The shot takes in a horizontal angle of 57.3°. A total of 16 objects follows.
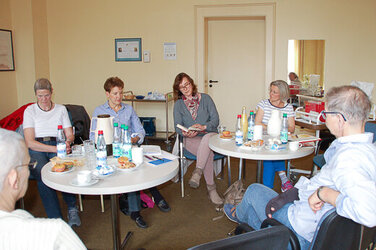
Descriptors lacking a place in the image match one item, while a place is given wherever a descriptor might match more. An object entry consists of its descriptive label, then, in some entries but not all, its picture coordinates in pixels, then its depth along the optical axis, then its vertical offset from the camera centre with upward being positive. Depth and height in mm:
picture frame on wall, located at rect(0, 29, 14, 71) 5309 +443
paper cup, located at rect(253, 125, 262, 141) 2625 -420
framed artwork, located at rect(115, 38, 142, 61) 5738 +489
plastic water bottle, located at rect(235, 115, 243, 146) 2588 -452
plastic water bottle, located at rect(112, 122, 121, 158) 2207 -429
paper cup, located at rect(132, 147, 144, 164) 2098 -464
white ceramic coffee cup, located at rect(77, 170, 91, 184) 1770 -506
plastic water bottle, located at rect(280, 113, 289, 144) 2607 -420
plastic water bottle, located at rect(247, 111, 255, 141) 2695 -425
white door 5668 +222
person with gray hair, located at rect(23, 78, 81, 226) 2617 -439
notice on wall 5652 +443
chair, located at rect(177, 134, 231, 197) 3183 -722
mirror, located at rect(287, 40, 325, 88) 5312 +291
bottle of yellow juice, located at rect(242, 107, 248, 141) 2789 -385
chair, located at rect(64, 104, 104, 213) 3518 -433
